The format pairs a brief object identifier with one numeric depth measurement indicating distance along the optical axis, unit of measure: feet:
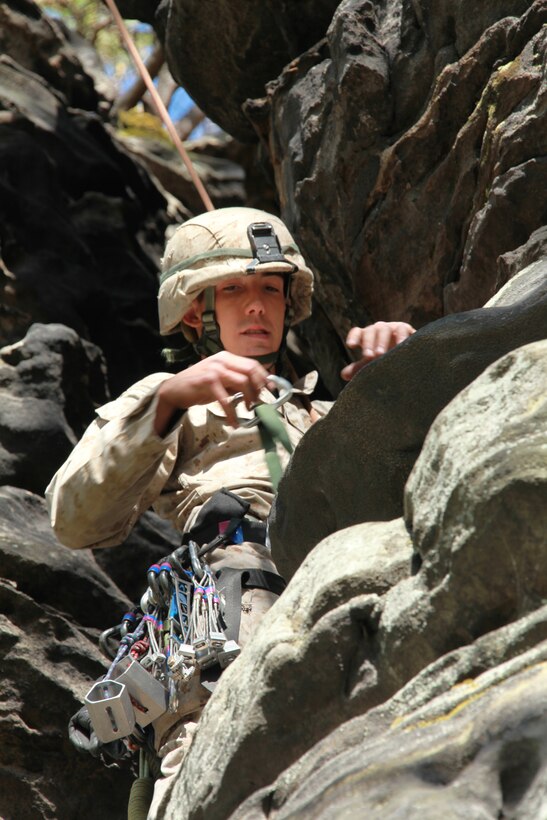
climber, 27.27
